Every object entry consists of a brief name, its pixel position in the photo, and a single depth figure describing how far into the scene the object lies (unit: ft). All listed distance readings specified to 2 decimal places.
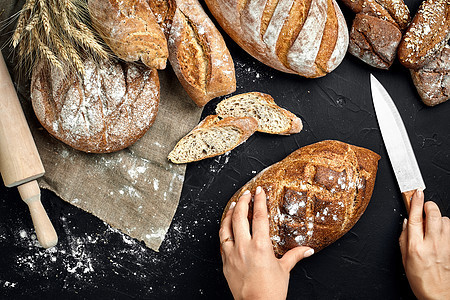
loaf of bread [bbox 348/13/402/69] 2.94
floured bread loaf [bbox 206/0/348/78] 2.84
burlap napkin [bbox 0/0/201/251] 2.95
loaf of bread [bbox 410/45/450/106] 2.99
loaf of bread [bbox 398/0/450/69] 2.91
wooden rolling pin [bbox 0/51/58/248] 2.65
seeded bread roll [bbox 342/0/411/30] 2.96
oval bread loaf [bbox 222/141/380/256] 2.75
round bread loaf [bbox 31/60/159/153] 2.73
